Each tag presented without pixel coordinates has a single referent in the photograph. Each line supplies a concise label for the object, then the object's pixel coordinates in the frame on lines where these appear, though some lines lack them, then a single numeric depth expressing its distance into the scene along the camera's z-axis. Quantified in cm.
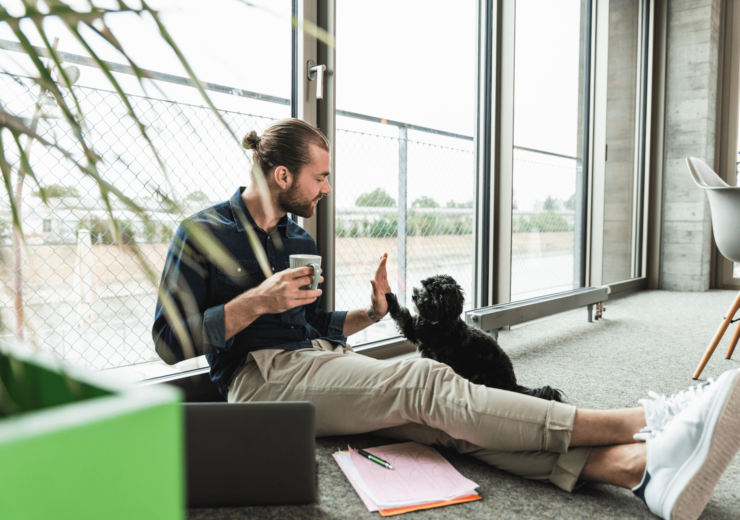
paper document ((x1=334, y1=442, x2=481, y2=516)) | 106
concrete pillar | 445
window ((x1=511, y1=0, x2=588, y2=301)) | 311
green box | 27
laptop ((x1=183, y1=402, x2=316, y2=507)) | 99
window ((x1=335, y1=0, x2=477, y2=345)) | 220
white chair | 217
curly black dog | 154
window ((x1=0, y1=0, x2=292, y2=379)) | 135
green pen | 121
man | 96
